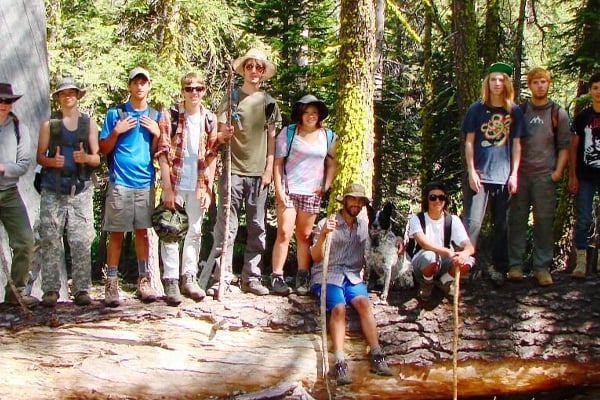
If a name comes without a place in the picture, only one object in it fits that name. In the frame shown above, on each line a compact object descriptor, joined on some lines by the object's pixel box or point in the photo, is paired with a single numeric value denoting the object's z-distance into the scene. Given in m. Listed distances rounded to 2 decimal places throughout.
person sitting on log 6.02
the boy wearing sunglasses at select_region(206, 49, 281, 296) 6.73
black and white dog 6.55
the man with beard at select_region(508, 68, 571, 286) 6.75
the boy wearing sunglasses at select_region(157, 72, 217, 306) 6.25
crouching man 6.32
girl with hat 6.71
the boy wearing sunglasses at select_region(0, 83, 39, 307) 6.10
